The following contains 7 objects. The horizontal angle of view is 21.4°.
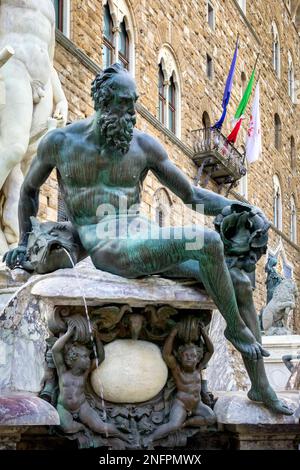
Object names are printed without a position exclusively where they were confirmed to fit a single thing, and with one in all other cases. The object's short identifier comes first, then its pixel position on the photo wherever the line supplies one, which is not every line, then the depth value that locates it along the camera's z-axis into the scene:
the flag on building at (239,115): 21.08
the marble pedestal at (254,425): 2.79
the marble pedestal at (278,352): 7.43
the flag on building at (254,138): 22.48
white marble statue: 6.10
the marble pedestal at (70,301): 2.49
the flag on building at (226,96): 20.14
